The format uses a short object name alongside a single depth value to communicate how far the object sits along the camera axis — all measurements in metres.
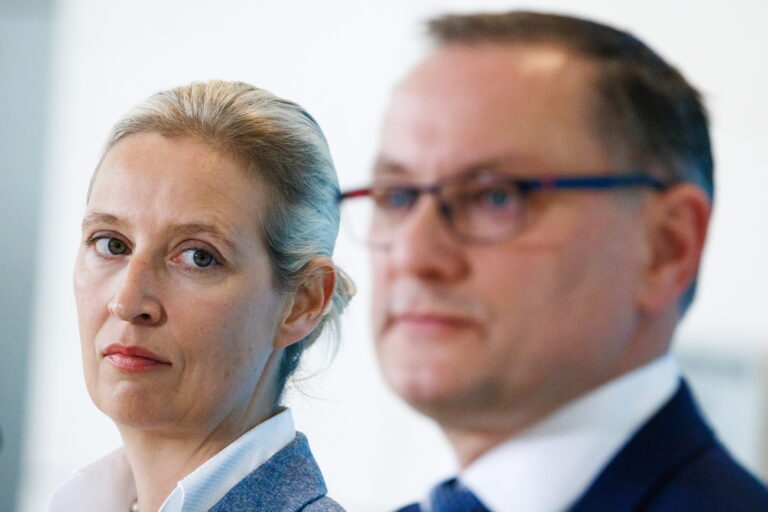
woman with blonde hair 2.64
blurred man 2.34
